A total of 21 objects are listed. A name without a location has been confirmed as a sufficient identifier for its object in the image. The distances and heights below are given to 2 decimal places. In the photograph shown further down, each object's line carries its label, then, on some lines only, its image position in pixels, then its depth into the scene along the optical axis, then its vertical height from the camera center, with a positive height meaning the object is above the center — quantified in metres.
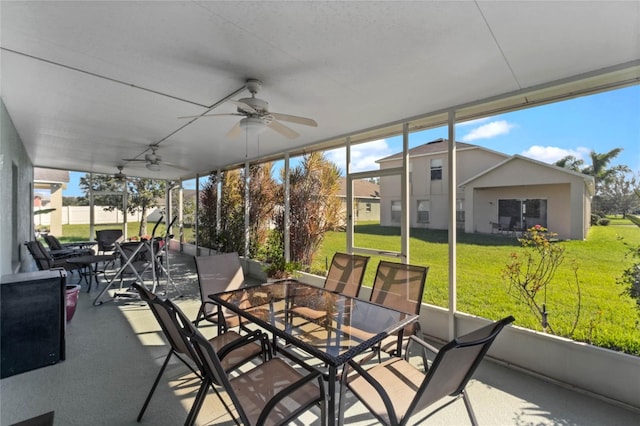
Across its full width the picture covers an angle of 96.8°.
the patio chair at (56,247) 6.11 -0.76
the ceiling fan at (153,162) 5.22 +0.93
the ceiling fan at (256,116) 2.50 +0.86
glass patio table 1.74 -0.86
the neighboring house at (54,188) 8.83 +0.77
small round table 4.82 -0.84
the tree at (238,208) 6.66 +0.10
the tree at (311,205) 5.37 +0.13
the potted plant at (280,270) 4.66 -0.97
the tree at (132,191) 9.23 +0.74
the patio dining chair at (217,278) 2.98 -0.80
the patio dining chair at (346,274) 3.17 -0.72
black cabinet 2.55 -1.02
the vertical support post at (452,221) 3.24 -0.12
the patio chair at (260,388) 1.47 -1.09
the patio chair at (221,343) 1.78 -1.00
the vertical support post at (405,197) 3.79 +0.20
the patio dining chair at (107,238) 7.29 -0.68
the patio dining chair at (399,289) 2.49 -0.77
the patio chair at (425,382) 1.40 -1.00
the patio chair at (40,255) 4.33 -0.67
